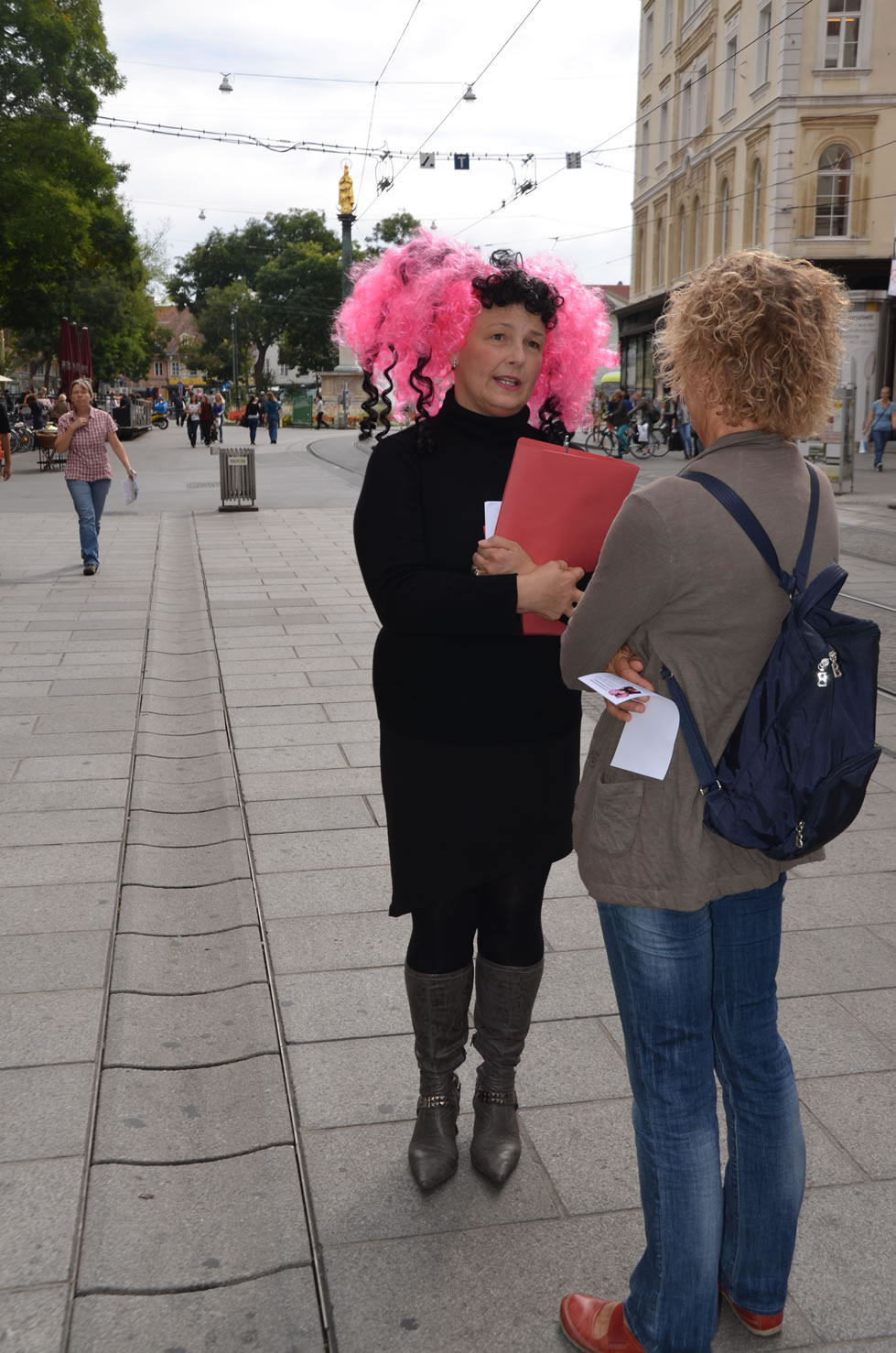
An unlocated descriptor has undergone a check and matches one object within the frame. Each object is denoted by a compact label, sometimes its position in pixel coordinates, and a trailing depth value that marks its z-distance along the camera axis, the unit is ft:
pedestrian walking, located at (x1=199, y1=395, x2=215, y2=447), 128.98
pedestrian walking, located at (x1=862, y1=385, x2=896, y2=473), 83.20
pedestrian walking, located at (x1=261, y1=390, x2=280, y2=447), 142.82
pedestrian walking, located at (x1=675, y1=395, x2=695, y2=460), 89.18
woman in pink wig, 7.75
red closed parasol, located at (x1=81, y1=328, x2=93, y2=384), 93.47
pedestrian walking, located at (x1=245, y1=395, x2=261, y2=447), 124.49
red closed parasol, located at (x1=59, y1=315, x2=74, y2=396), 85.64
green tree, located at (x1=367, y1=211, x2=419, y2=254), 269.27
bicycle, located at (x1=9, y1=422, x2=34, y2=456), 116.37
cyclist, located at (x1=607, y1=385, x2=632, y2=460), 95.25
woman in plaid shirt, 37.01
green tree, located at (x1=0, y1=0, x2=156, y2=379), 103.65
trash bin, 59.57
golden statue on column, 131.75
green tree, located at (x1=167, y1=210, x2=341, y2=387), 280.72
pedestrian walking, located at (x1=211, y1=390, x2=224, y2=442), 137.82
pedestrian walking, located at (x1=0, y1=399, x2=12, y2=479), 49.34
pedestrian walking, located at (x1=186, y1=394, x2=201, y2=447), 128.30
